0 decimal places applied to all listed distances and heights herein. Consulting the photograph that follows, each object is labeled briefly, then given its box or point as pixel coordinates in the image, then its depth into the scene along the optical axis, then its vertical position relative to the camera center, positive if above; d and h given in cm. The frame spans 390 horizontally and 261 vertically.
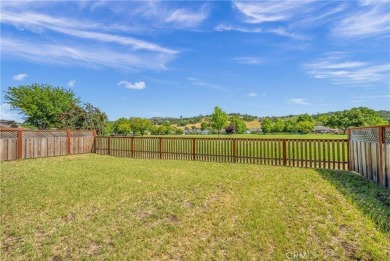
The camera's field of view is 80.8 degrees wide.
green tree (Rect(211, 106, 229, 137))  4103 +238
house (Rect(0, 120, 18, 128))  2725 +134
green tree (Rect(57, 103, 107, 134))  2150 +144
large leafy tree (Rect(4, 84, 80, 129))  2544 +354
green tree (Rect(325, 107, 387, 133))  6438 +338
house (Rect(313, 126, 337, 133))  7636 +37
